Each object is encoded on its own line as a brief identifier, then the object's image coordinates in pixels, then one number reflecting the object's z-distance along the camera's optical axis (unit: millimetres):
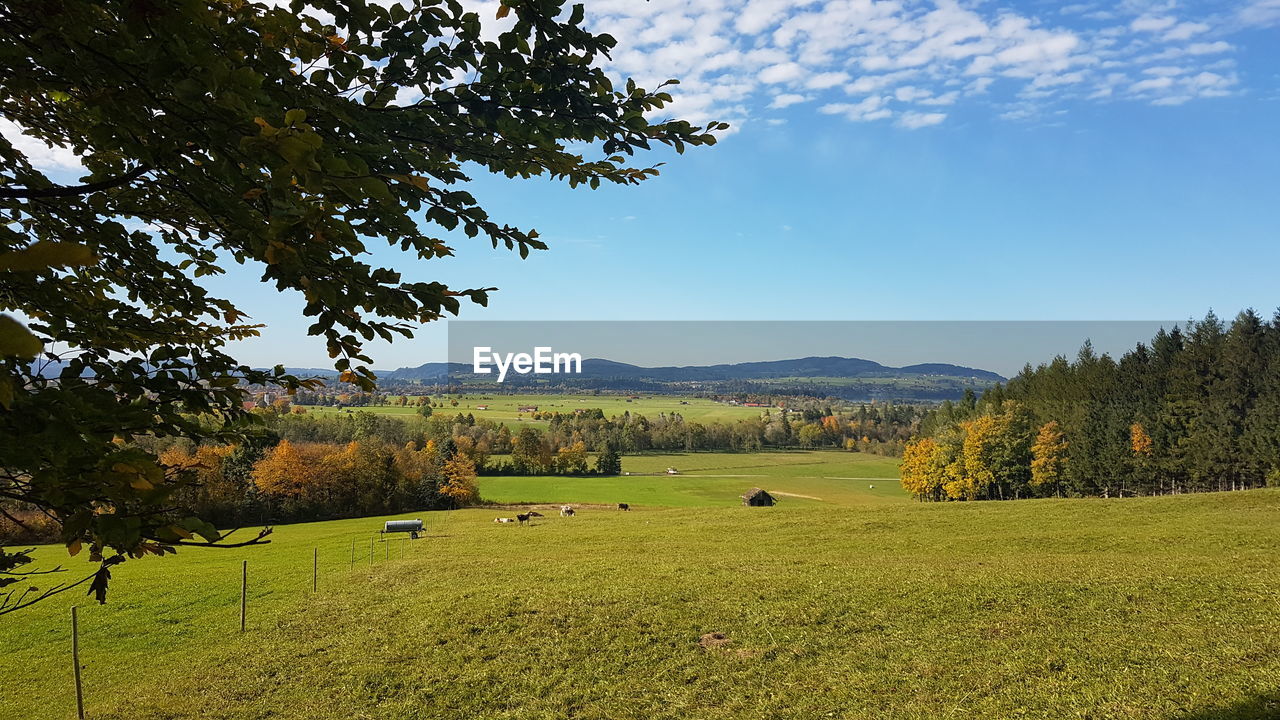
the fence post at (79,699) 10008
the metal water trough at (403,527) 40219
